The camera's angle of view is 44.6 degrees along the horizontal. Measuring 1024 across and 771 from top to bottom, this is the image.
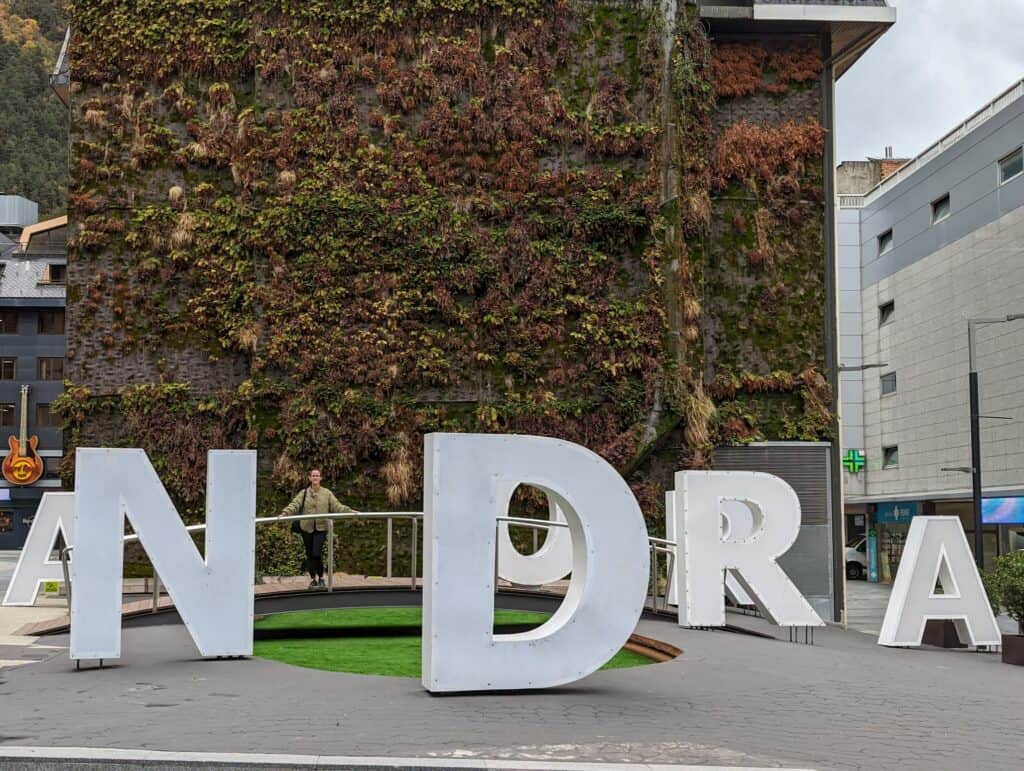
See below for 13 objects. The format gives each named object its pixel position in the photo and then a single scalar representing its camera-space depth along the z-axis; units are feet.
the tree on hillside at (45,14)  413.39
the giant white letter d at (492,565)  30.40
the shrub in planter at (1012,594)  45.85
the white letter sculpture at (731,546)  43.37
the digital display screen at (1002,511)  116.88
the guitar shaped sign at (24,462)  204.44
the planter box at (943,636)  50.11
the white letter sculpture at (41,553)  55.42
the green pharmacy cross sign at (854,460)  163.73
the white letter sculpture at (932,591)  48.03
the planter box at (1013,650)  45.60
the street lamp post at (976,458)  79.05
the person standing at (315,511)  53.06
